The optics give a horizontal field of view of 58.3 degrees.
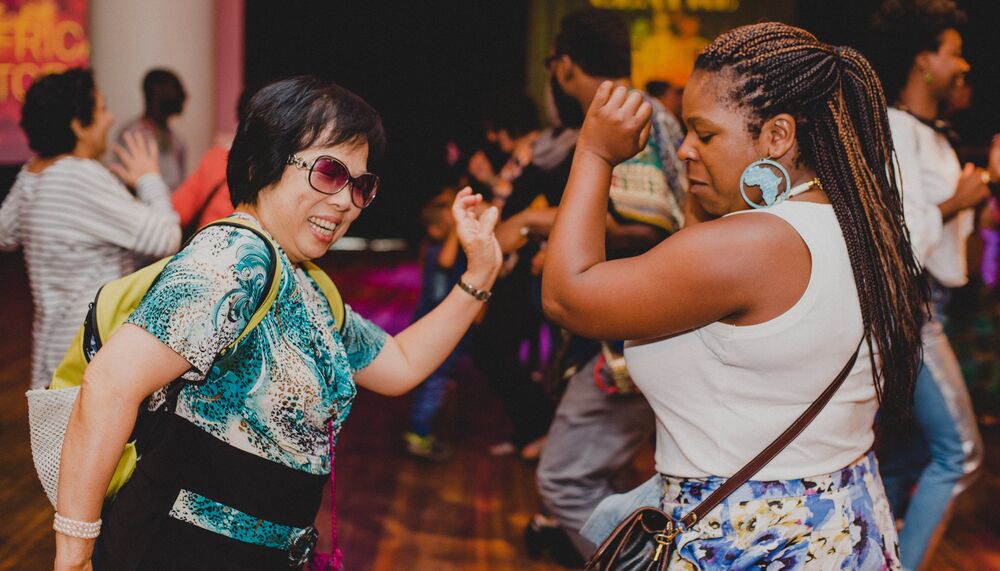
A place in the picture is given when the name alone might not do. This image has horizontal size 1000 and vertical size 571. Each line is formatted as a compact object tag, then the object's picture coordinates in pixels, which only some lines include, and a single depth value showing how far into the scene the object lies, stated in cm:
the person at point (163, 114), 570
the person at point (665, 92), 576
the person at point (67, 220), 299
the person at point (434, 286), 493
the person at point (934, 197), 293
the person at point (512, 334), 483
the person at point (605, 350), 283
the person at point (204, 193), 362
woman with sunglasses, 135
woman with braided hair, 137
